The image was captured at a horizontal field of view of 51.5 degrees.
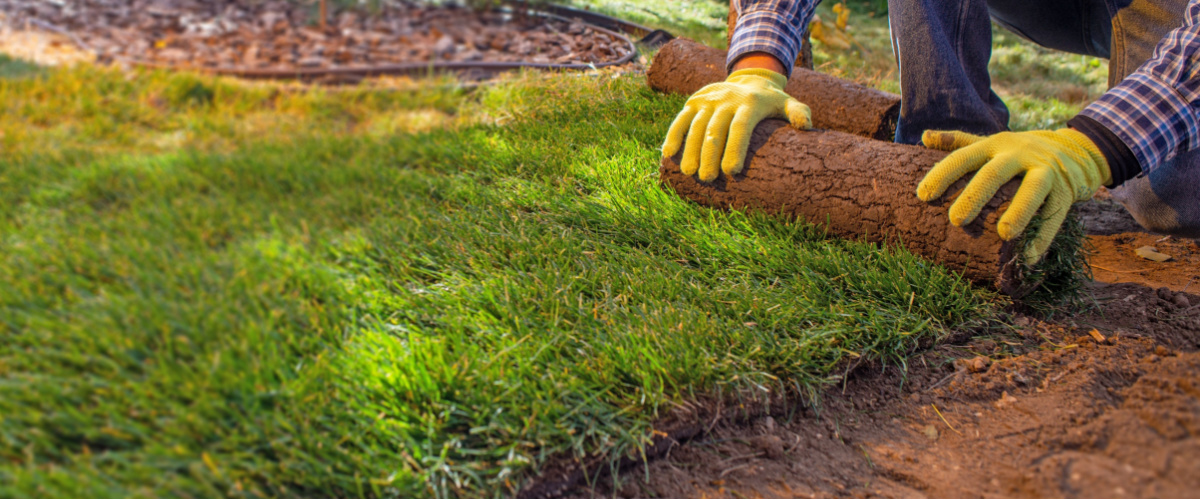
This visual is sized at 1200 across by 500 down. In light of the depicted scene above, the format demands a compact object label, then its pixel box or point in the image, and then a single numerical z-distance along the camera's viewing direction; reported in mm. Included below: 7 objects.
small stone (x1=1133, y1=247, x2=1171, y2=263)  1460
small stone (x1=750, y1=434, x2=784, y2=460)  1172
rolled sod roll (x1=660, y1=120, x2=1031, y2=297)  1281
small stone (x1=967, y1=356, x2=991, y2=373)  1237
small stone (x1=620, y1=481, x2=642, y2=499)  1135
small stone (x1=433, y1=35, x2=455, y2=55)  1588
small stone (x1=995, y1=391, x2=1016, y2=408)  1202
